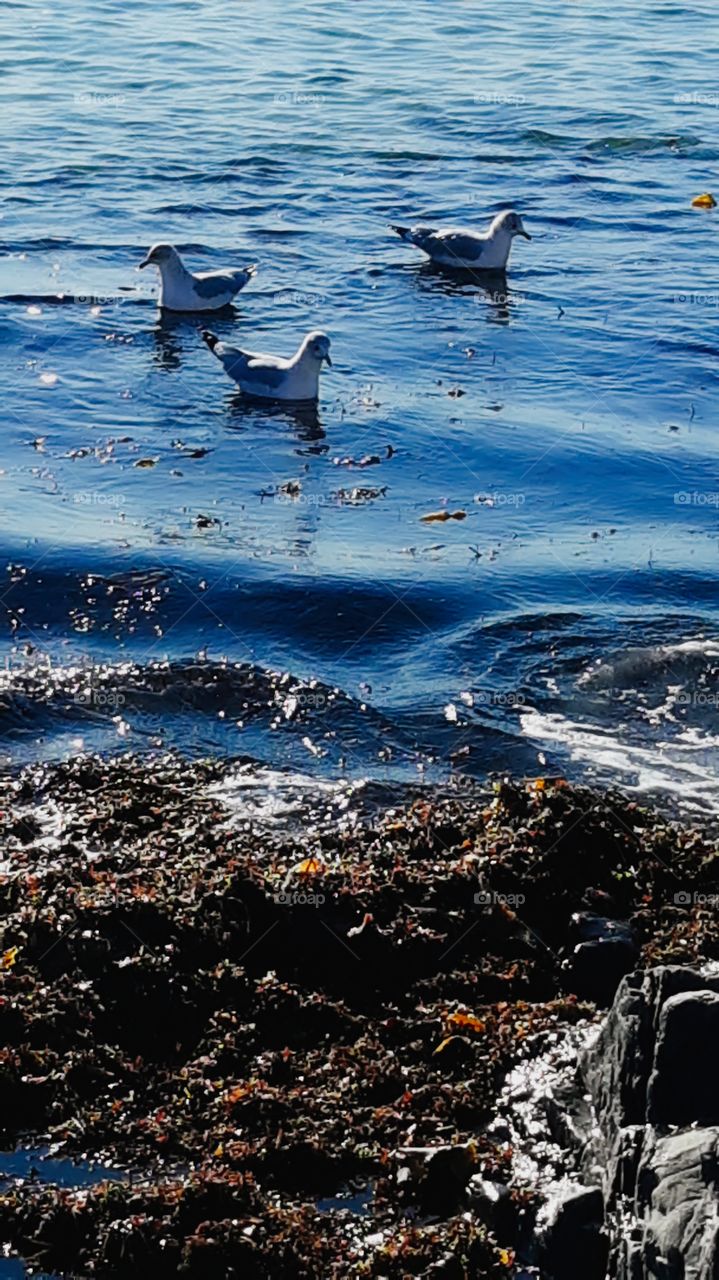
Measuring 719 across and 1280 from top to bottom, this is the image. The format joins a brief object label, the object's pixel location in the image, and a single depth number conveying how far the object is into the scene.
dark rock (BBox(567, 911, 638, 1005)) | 6.89
